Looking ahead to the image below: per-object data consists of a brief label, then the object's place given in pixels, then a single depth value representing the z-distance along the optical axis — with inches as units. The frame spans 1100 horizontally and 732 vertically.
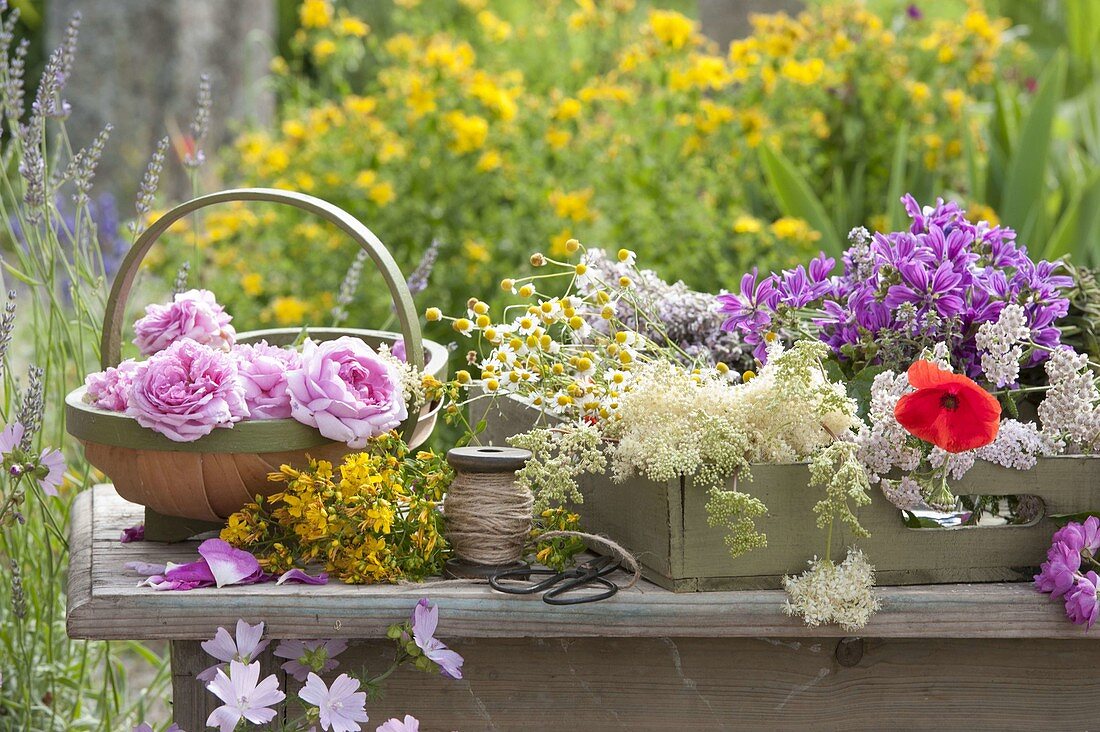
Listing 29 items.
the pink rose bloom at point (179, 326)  99.8
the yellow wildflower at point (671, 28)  178.8
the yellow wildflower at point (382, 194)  160.6
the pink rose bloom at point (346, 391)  92.0
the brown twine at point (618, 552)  91.4
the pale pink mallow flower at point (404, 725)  90.3
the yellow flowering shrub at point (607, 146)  168.8
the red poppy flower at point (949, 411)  88.6
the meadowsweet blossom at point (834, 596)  90.0
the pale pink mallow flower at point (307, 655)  89.8
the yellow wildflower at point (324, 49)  181.0
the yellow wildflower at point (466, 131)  162.2
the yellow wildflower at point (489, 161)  164.2
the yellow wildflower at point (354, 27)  174.2
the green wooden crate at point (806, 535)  90.8
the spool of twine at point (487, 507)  91.6
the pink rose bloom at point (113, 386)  93.1
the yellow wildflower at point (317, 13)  183.6
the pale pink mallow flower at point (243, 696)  88.4
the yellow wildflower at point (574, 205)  162.3
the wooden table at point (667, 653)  90.2
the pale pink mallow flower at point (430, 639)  89.5
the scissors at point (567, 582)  90.5
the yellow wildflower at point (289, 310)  163.6
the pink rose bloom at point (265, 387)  93.1
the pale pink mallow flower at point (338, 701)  89.2
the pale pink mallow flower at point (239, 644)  89.2
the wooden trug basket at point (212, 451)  92.1
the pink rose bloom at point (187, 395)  91.0
